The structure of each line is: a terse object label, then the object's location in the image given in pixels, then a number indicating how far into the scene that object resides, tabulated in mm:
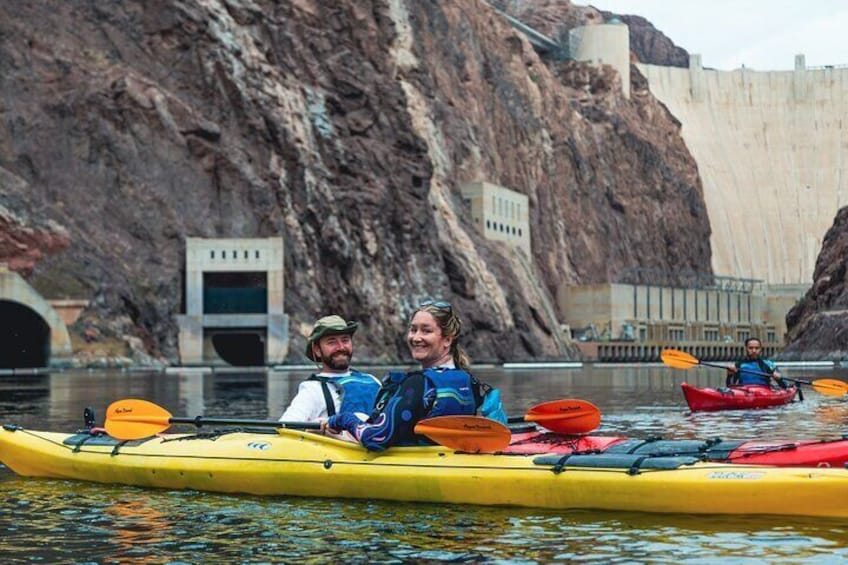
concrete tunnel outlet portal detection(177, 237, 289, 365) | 79875
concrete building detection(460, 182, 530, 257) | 108438
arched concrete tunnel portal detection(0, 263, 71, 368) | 69750
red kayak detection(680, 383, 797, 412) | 30203
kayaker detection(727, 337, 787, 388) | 31328
